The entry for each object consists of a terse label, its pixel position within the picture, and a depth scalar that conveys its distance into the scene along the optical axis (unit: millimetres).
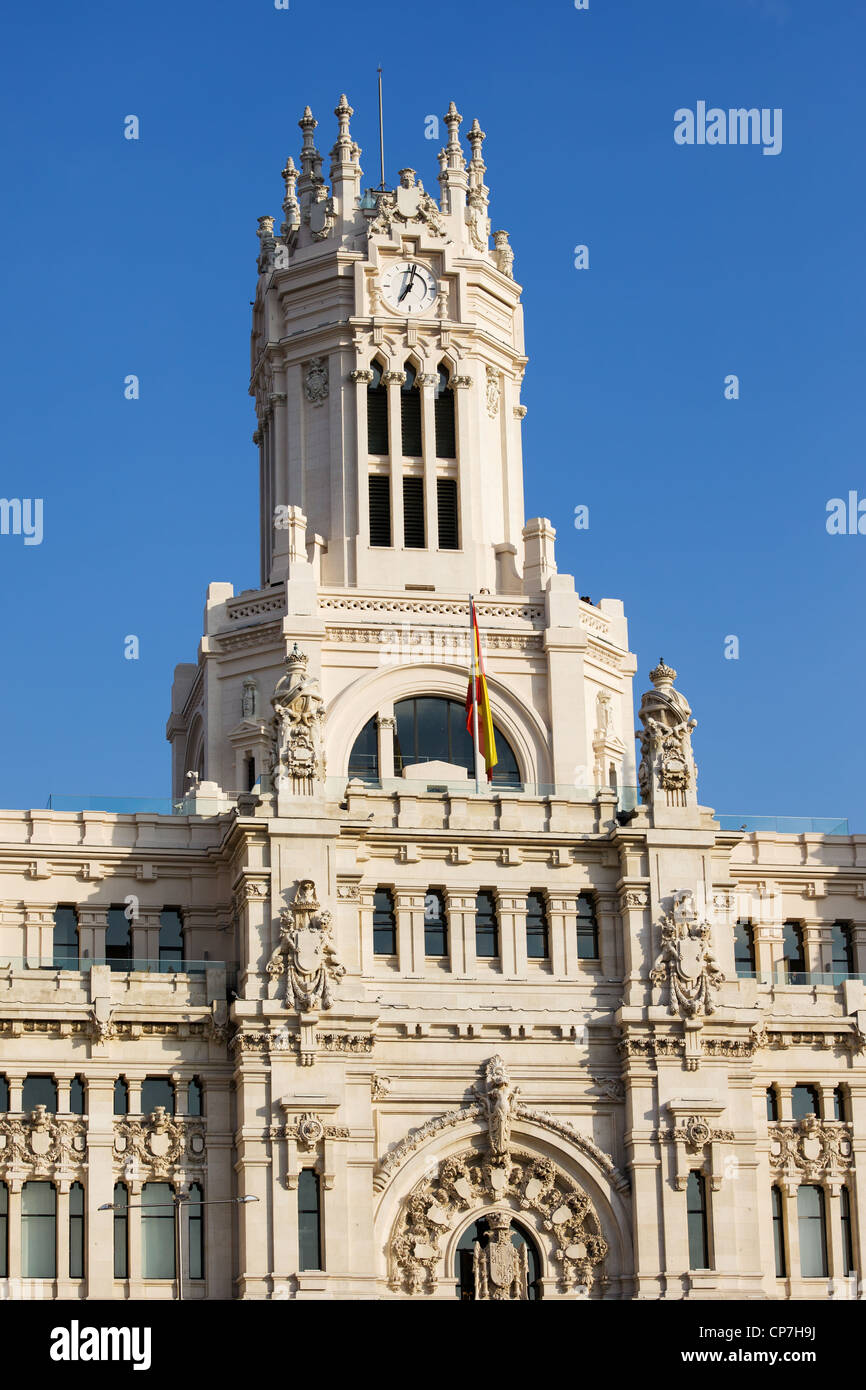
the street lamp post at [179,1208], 83062
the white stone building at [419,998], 84125
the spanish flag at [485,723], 92250
